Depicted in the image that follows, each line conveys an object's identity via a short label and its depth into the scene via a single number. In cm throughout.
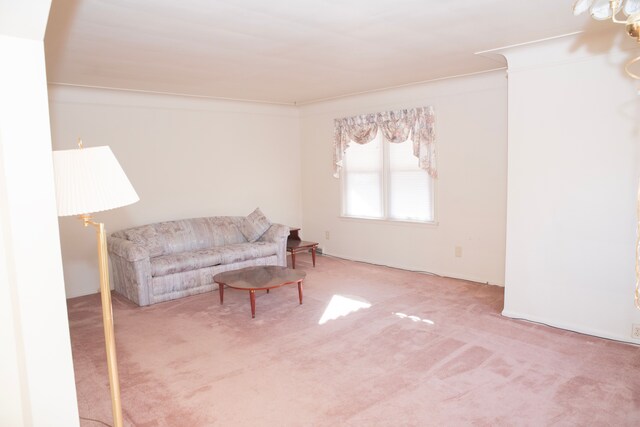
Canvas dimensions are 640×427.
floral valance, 538
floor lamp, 164
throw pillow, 582
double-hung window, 546
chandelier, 132
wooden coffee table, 416
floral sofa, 463
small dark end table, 599
